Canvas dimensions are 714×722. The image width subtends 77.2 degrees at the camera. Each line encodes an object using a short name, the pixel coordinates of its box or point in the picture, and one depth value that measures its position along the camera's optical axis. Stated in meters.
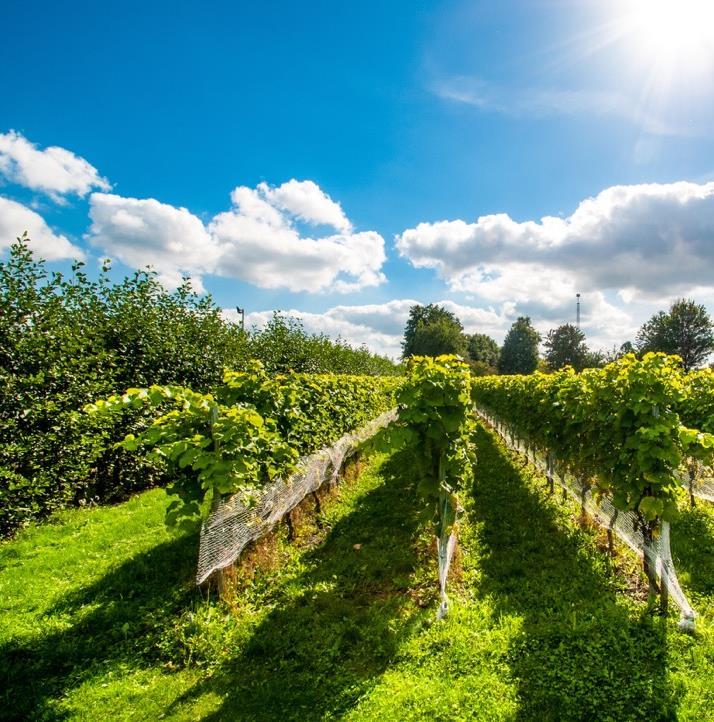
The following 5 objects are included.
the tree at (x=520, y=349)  69.62
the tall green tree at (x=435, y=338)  61.84
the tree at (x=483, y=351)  83.20
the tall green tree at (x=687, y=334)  47.78
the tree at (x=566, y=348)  66.56
